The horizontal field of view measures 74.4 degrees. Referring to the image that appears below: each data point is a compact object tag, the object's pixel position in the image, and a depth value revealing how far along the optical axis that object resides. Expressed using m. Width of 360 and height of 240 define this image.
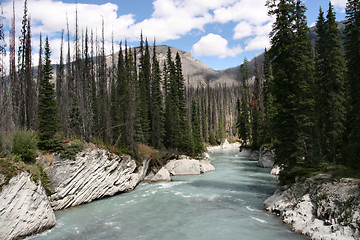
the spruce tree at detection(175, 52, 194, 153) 40.78
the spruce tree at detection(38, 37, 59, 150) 16.52
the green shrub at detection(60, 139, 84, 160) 16.56
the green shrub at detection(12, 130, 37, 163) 14.04
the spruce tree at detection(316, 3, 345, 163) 22.11
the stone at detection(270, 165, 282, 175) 30.57
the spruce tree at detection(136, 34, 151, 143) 34.94
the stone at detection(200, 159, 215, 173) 34.30
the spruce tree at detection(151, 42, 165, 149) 39.34
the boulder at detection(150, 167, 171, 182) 27.84
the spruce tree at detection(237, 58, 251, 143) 65.00
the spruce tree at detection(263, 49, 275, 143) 43.69
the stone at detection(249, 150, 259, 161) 49.59
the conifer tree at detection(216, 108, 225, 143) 88.44
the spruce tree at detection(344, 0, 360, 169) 15.55
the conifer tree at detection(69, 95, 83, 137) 23.39
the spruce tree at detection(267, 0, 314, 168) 18.39
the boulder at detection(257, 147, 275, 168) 37.88
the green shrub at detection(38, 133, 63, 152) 16.39
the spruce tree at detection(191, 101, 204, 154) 41.46
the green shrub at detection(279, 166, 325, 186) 15.52
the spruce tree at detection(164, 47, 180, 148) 41.06
